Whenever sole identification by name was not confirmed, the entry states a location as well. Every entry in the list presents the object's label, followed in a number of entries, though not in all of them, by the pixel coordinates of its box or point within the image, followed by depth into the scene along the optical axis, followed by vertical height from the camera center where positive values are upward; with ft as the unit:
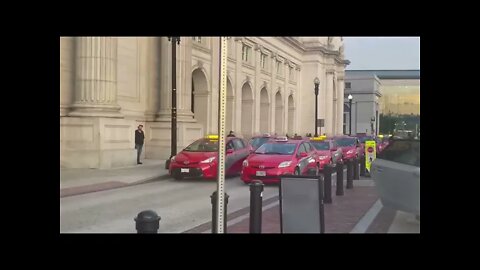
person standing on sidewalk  38.88 -1.12
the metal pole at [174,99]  39.70 +2.38
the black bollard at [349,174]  28.58 -3.04
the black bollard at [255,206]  17.02 -2.79
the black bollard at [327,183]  25.34 -3.05
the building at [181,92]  21.20 +2.37
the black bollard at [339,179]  27.71 -3.04
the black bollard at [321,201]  16.34 -2.54
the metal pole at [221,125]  13.50 +0.03
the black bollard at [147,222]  13.93 -2.77
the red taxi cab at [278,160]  30.81 -2.30
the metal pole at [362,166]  30.09 -2.55
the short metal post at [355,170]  31.30 -2.89
